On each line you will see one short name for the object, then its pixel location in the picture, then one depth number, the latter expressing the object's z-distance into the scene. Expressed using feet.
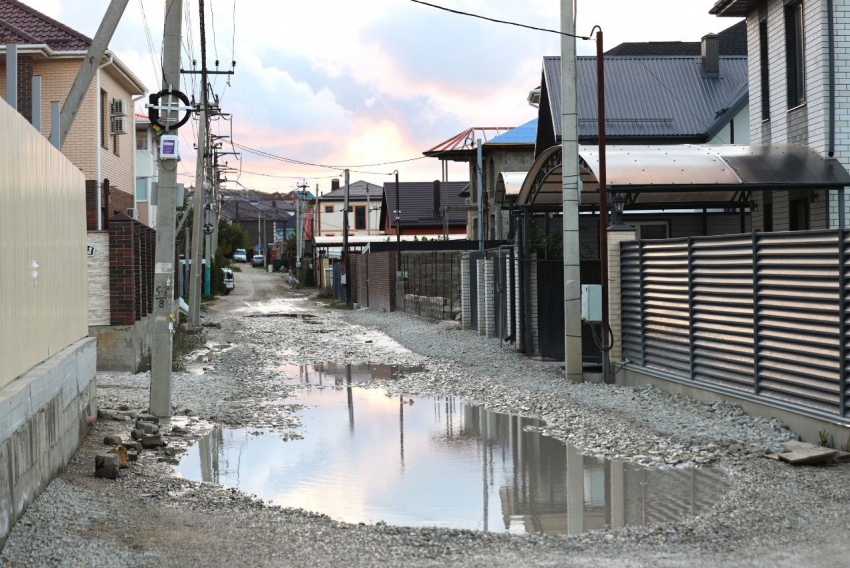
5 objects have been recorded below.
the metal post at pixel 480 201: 129.08
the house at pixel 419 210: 255.70
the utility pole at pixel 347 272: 158.24
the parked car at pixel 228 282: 205.05
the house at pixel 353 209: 347.77
